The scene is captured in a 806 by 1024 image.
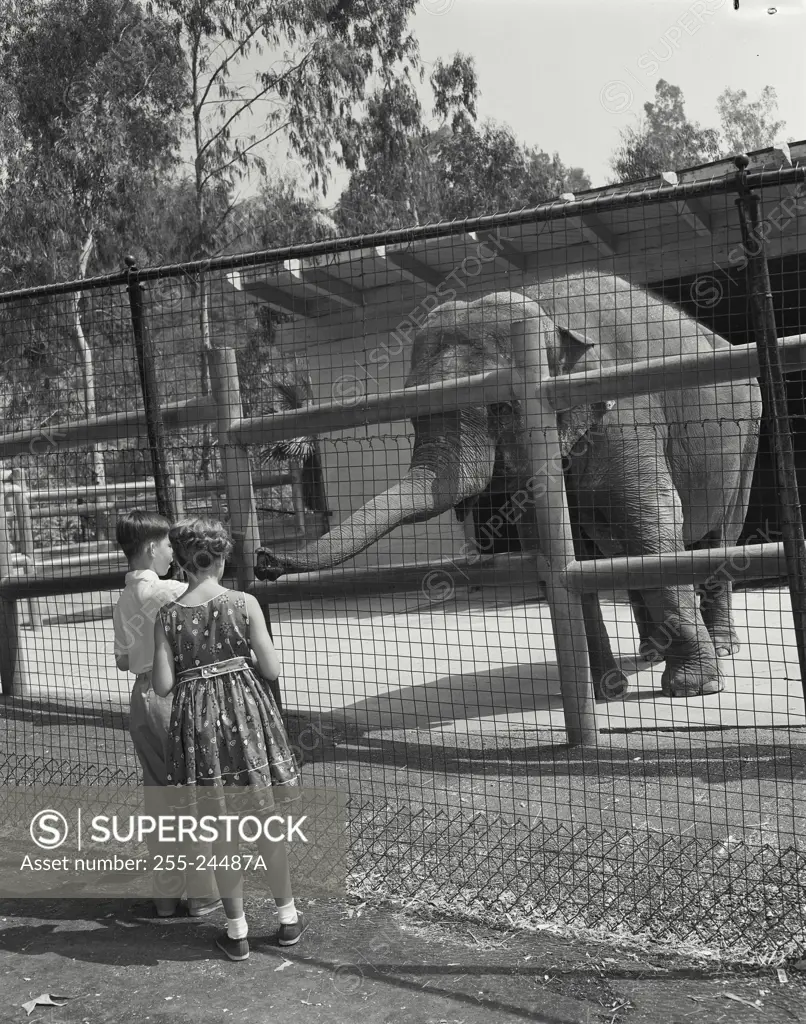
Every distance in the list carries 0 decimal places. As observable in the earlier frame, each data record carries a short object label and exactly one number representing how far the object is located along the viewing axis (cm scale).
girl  309
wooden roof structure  873
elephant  573
